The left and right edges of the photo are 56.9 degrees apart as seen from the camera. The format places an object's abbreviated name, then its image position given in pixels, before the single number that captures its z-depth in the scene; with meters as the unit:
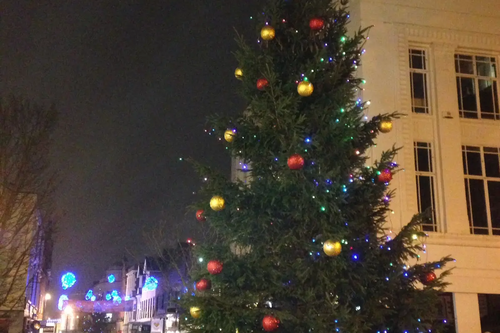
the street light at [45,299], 44.79
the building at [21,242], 13.76
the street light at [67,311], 42.70
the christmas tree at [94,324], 62.11
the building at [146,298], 36.56
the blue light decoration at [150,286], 44.74
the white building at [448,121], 13.24
